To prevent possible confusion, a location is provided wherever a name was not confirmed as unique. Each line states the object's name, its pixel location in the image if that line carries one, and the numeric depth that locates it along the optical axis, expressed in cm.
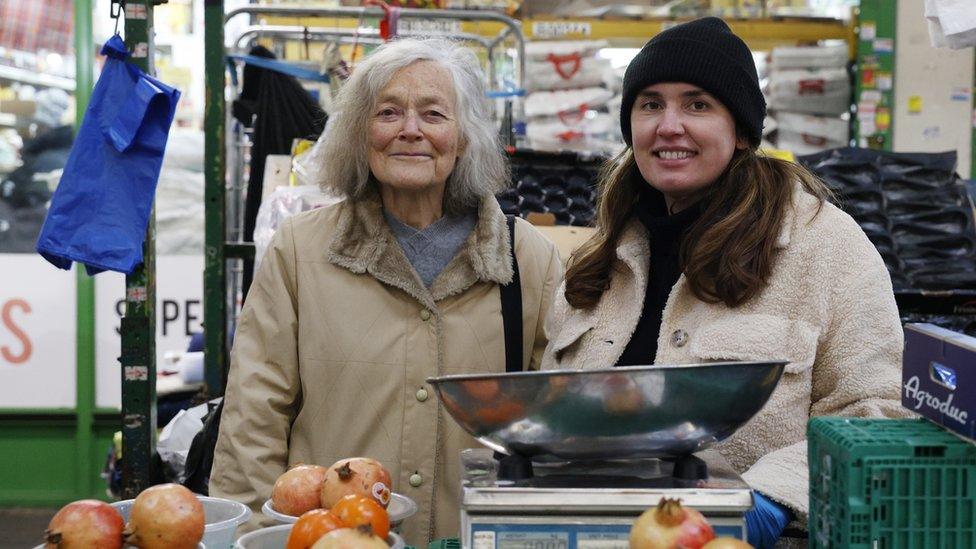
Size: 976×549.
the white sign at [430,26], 419
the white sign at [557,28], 586
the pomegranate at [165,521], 132
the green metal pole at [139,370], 303
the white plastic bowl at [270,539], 136
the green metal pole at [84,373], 588
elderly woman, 240
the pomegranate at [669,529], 115
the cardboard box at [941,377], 124
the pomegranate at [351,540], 120
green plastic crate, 124
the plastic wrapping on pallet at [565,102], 566
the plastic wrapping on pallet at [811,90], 575
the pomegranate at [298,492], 152
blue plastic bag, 290
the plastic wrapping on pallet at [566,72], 575
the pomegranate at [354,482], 148
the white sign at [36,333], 587
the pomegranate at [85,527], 129
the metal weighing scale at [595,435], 122
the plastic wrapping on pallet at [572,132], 561
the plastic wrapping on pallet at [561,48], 576
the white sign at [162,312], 594
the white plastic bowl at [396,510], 149
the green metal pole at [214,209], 364
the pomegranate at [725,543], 114
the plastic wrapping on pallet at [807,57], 575
